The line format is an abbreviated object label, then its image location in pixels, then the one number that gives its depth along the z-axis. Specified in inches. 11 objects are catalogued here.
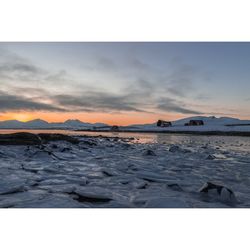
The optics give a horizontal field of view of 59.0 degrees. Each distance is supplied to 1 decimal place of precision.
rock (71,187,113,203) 114.0
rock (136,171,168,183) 153.2
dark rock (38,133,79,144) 385.9
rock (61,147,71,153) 271.3
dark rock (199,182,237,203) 118.3
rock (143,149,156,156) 270.2
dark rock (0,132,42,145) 290.7
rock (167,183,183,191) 134.2
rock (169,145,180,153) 305.8
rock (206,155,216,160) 245.2
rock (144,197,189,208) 108.6
